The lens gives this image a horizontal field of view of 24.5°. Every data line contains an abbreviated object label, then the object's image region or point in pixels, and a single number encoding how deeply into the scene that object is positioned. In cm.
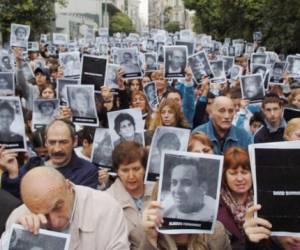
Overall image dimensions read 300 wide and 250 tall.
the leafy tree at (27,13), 2991
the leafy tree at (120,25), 7526
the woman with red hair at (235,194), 364
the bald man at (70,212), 291
